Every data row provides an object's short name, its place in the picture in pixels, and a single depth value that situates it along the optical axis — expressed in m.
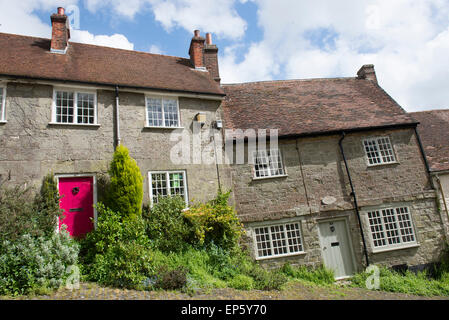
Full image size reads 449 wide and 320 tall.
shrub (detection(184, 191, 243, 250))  9.72
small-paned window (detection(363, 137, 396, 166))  12.51
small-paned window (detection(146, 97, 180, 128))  11.13
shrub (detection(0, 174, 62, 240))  7.09
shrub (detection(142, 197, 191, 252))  9.29
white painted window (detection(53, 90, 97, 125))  9.84
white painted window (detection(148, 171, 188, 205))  10.34
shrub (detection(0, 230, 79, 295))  6.50
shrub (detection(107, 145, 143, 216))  9.06
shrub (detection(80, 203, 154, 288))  7.50
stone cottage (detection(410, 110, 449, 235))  12.09
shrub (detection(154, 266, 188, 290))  7.57
